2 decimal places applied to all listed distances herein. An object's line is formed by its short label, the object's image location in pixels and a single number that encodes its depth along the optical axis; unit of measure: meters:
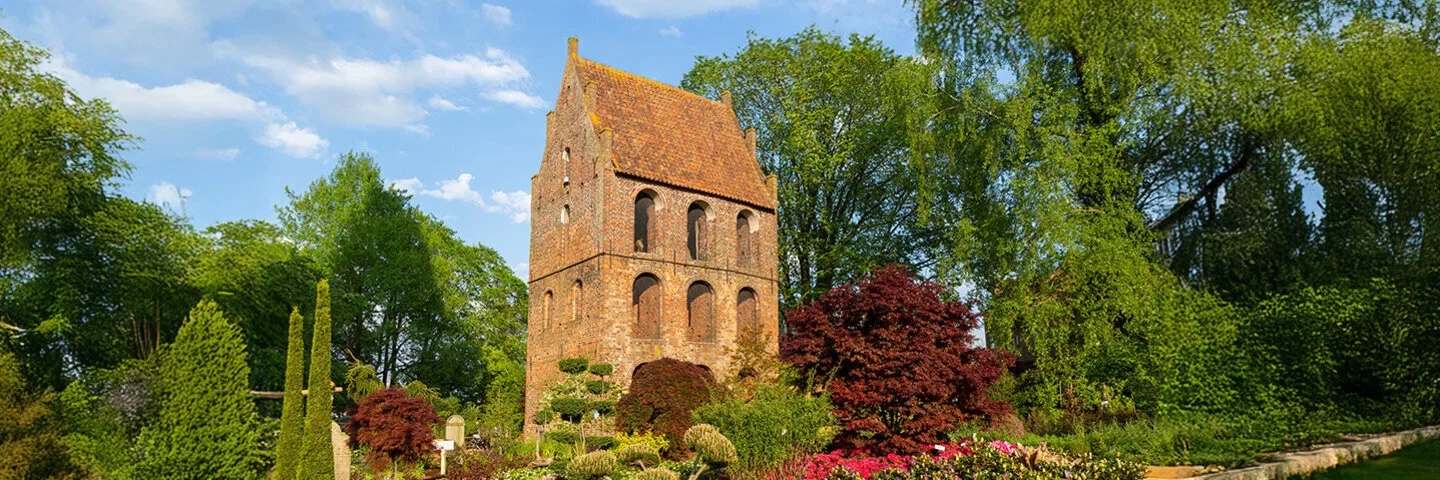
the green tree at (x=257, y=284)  31.45
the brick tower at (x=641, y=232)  25.59
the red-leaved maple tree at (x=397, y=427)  19.53
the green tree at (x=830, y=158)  32.09
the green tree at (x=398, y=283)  37.94
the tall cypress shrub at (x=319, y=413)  16.62
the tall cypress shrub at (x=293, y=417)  16.56
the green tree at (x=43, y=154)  22.48
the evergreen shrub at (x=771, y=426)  14.28
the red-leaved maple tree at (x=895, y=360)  14.94
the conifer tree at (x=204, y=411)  16.20
